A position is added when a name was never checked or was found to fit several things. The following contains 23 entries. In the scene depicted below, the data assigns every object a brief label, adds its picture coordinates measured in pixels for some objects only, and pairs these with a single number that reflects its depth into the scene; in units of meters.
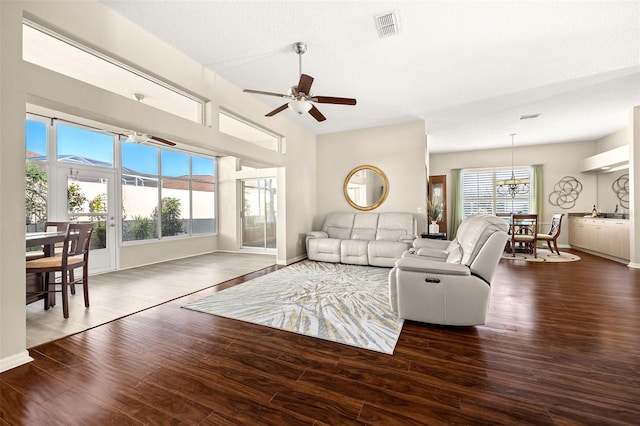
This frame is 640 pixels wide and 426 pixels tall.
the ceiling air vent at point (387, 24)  2.64
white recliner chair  2.47
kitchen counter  5.92
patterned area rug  2.48
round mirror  6.01
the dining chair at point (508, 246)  6.81
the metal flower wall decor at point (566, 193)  7.45
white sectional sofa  5.08
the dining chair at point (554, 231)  6.02
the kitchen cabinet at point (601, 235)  5.35
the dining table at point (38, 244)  2.57
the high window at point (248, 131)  4.38
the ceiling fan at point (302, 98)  2.95
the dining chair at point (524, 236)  6.01
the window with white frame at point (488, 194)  8.09
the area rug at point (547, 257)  5.77
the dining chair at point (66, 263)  2.83
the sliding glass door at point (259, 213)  7.21
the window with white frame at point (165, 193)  5.65
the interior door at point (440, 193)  8.72
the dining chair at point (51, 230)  3.32
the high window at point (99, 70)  2.23
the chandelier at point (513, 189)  7.80
